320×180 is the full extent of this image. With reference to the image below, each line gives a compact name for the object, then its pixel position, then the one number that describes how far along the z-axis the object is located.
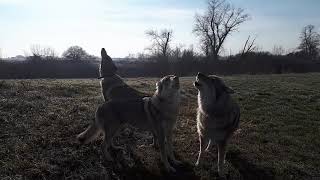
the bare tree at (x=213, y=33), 32.43
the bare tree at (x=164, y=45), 31.89
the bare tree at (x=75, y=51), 30.66
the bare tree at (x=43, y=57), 20.32
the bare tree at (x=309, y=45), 40.51
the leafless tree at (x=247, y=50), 26.55
